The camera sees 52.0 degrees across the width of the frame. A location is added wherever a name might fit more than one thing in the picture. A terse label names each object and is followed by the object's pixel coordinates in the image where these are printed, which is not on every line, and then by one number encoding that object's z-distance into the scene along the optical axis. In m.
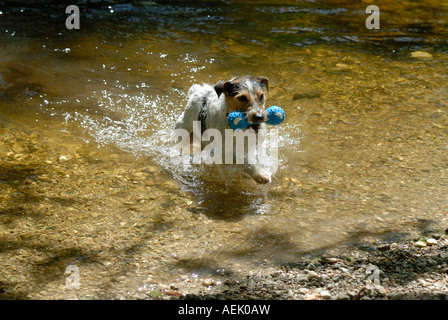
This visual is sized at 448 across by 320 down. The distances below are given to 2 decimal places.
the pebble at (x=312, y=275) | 3.95
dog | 5.19
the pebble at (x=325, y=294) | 3.66
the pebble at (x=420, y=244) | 4.35
